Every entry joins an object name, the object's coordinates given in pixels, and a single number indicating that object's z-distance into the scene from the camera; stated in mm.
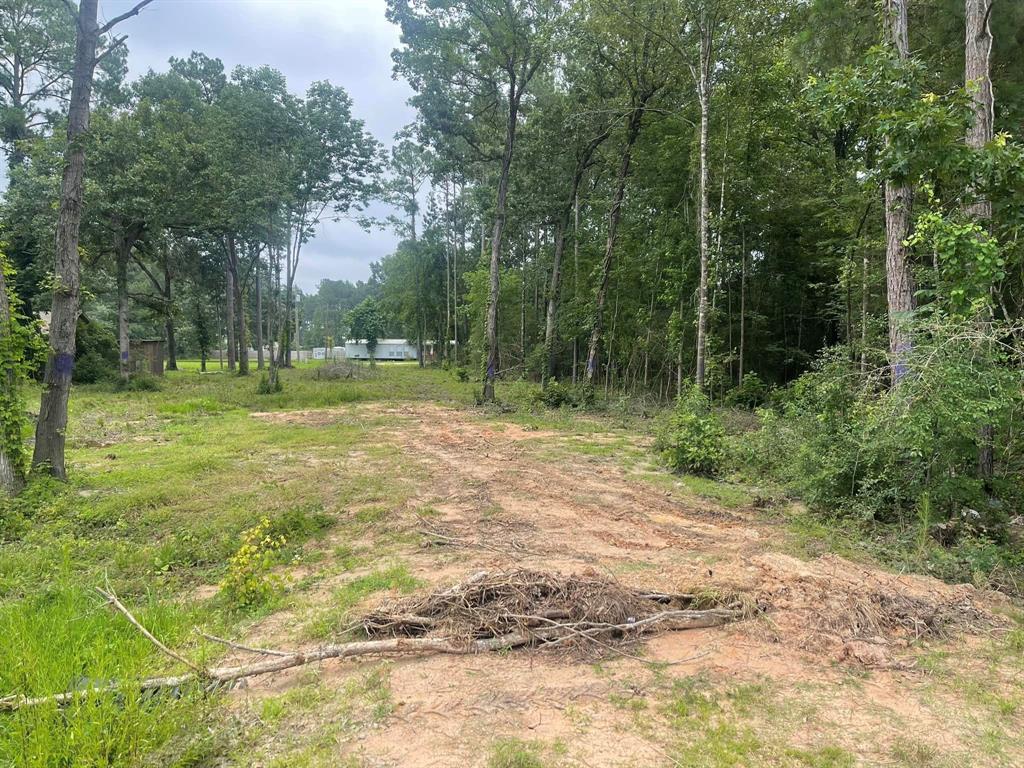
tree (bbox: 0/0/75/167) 18891
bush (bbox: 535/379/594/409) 16031
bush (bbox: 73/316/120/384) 19516
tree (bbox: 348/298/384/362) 58531
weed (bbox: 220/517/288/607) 3736
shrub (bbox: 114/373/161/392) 18438
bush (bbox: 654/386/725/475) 7957
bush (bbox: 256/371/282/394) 18272
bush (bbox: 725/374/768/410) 13898
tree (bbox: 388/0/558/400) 13984
